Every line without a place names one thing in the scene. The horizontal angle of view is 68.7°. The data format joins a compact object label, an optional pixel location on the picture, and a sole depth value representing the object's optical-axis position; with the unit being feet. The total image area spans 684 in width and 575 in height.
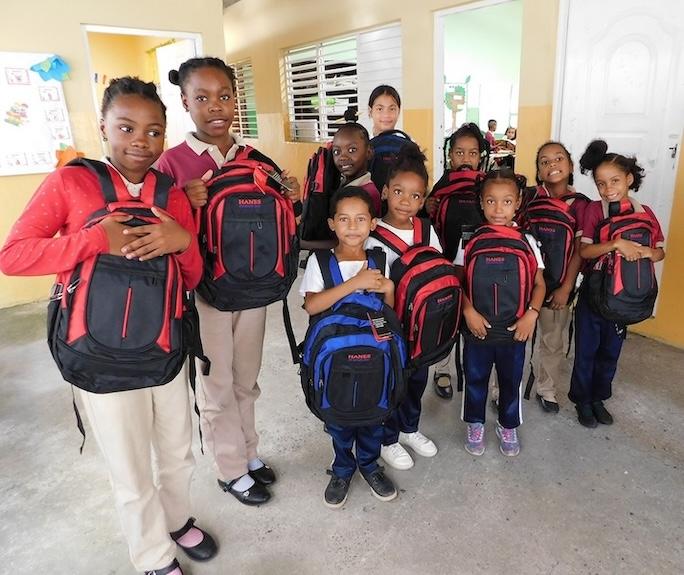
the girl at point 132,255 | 3.74
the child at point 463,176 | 7.04
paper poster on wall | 12.78
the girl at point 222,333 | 4.96
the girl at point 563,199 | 6.99
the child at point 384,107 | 7.28
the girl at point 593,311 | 6.60
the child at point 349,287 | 5.26
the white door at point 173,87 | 18.31
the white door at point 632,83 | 9.22
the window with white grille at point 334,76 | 16.39
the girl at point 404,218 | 5.72
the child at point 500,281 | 6.02
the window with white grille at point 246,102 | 25.66
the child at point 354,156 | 6.20
